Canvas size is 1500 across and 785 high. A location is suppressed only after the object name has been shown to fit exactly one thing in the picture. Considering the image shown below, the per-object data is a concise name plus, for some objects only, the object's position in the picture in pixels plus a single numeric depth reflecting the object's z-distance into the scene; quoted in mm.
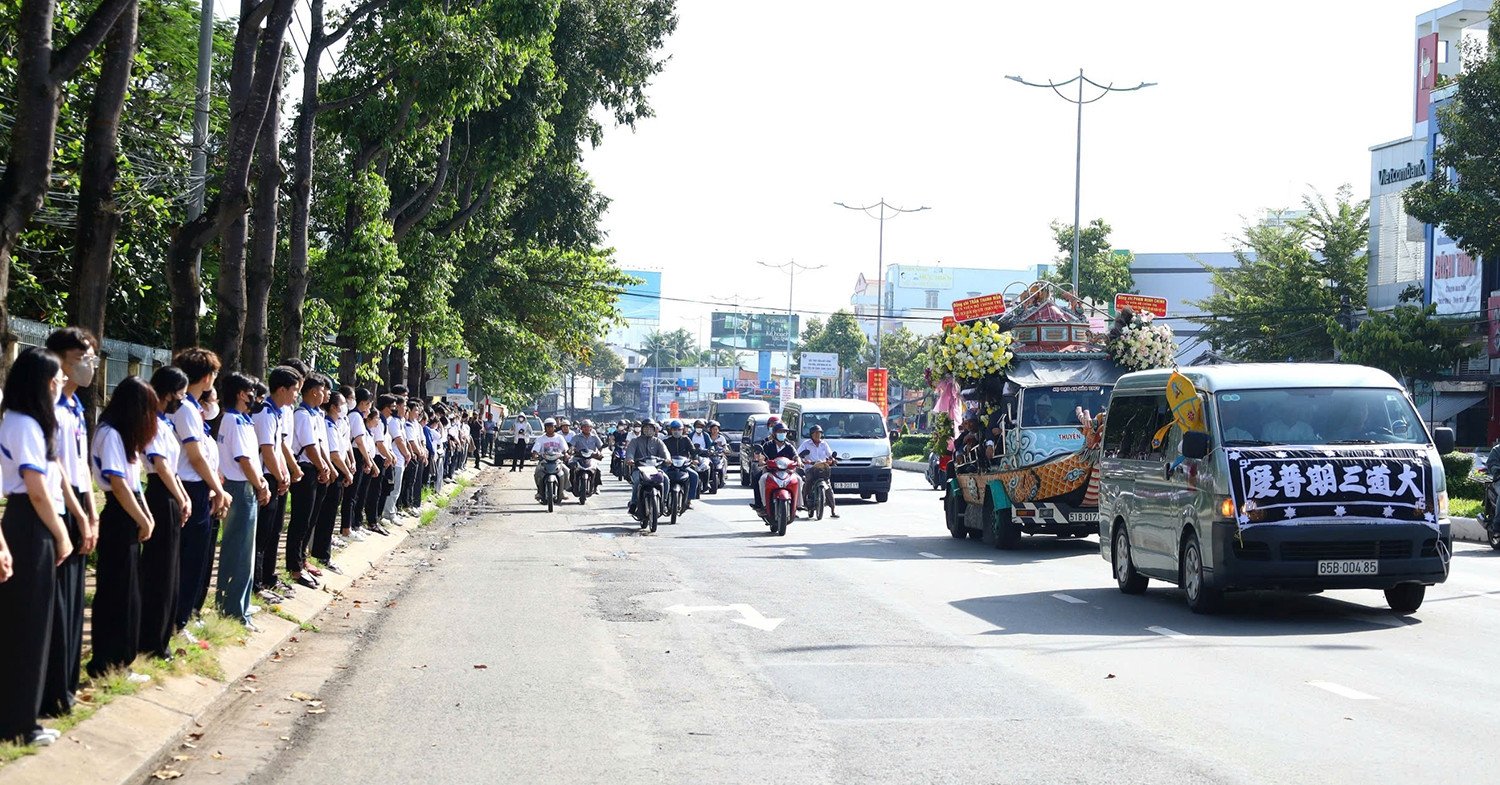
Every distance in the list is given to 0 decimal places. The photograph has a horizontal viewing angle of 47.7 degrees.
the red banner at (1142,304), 25748
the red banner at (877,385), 81062
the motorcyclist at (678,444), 28672
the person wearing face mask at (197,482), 10094
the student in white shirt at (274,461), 12578
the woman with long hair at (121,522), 8438
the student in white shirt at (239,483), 11273
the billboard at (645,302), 162750
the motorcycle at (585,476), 33750
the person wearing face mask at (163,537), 9344
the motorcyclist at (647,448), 27234
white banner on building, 49406
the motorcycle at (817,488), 28766
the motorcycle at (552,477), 31797
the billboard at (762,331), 137750
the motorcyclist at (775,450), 25672
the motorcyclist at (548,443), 32125
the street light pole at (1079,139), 46812
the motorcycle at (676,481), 28094
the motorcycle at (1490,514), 23688
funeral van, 13273
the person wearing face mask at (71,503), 7441
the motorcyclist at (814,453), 27958
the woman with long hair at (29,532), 6969
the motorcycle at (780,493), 24719
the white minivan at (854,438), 34156
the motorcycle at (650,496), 25891
